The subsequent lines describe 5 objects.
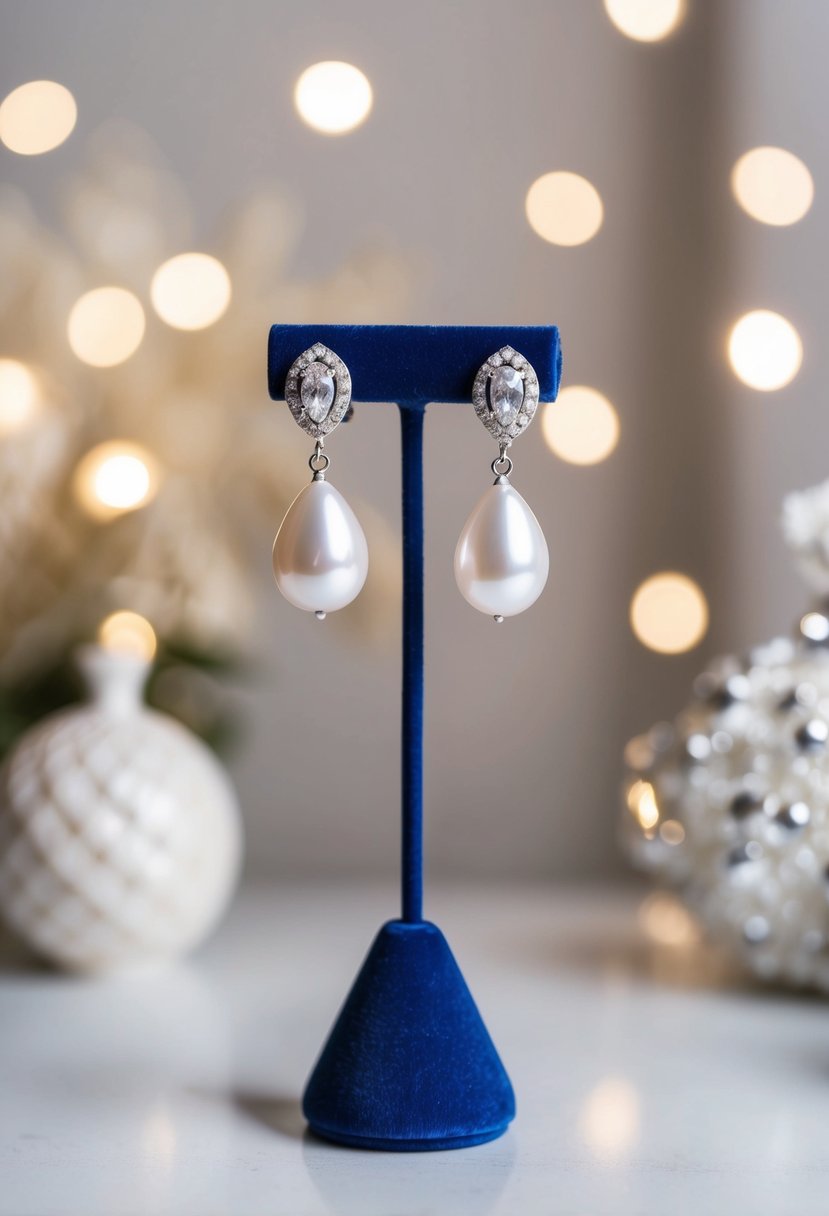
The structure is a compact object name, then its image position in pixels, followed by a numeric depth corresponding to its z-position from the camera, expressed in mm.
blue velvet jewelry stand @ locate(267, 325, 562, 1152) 498
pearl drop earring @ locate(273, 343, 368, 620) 488
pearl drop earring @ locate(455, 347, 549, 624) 484
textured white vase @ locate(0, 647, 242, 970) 730
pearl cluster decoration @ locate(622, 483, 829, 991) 677
